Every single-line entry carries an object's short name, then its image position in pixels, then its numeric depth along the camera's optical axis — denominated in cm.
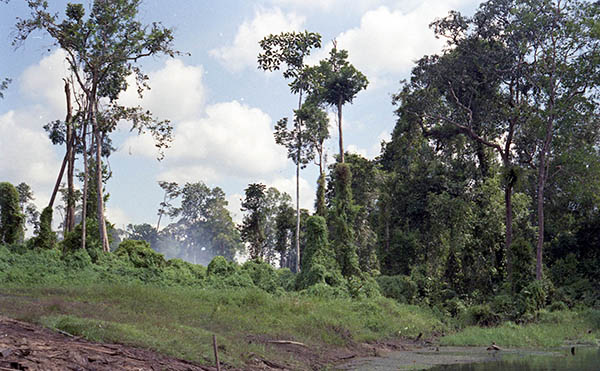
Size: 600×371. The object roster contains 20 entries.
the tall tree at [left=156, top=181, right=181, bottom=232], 8894
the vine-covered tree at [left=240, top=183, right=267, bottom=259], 5547
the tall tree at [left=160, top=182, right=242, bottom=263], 9144
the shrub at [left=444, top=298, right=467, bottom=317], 2863
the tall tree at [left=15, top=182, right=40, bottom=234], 8238
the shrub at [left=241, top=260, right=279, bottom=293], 2720
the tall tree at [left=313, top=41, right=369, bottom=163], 4472
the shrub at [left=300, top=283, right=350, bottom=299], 2611
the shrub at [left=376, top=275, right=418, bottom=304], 3119
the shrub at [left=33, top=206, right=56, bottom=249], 3706
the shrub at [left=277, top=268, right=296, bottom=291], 3057
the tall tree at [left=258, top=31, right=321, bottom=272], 4559
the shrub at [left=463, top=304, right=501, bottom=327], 2630
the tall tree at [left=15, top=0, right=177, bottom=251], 3331
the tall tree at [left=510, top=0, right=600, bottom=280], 2908
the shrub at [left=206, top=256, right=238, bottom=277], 2838
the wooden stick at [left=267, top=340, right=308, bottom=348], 1570
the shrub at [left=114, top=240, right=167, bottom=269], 3039
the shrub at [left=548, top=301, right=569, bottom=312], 2847
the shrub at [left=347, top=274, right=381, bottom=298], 2830
